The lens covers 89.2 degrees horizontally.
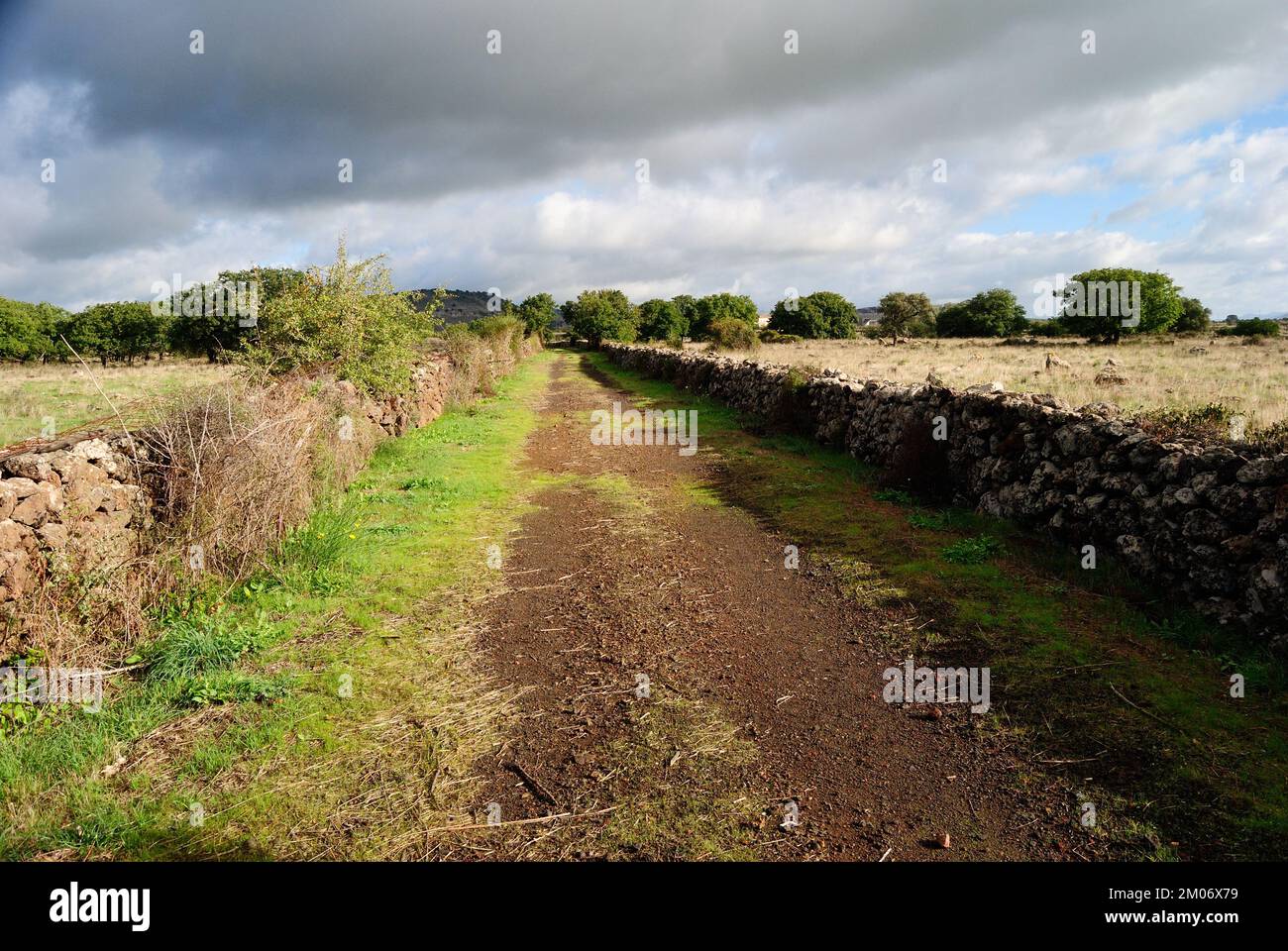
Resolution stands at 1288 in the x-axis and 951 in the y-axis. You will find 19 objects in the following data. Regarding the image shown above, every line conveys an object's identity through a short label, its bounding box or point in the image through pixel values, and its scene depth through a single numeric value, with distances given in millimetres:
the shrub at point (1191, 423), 6379
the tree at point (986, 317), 76312
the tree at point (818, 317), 92750
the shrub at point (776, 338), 63700
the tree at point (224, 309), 13766
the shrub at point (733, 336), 40094
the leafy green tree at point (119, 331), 60969
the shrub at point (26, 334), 53094
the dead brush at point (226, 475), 6051
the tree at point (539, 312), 86188
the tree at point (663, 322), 89206
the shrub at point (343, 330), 12680
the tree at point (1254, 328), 45844
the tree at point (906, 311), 81000
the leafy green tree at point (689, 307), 107562
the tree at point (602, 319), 73000
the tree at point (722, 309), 101625
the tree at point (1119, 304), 46688
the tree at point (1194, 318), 66875
